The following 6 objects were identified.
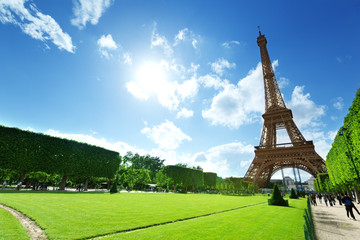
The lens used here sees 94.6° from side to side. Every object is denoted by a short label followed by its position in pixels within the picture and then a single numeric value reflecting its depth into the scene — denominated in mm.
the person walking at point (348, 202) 11109
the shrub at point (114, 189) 30172
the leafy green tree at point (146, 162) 72431
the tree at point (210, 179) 61831
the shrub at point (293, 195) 30162
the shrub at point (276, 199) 17922
